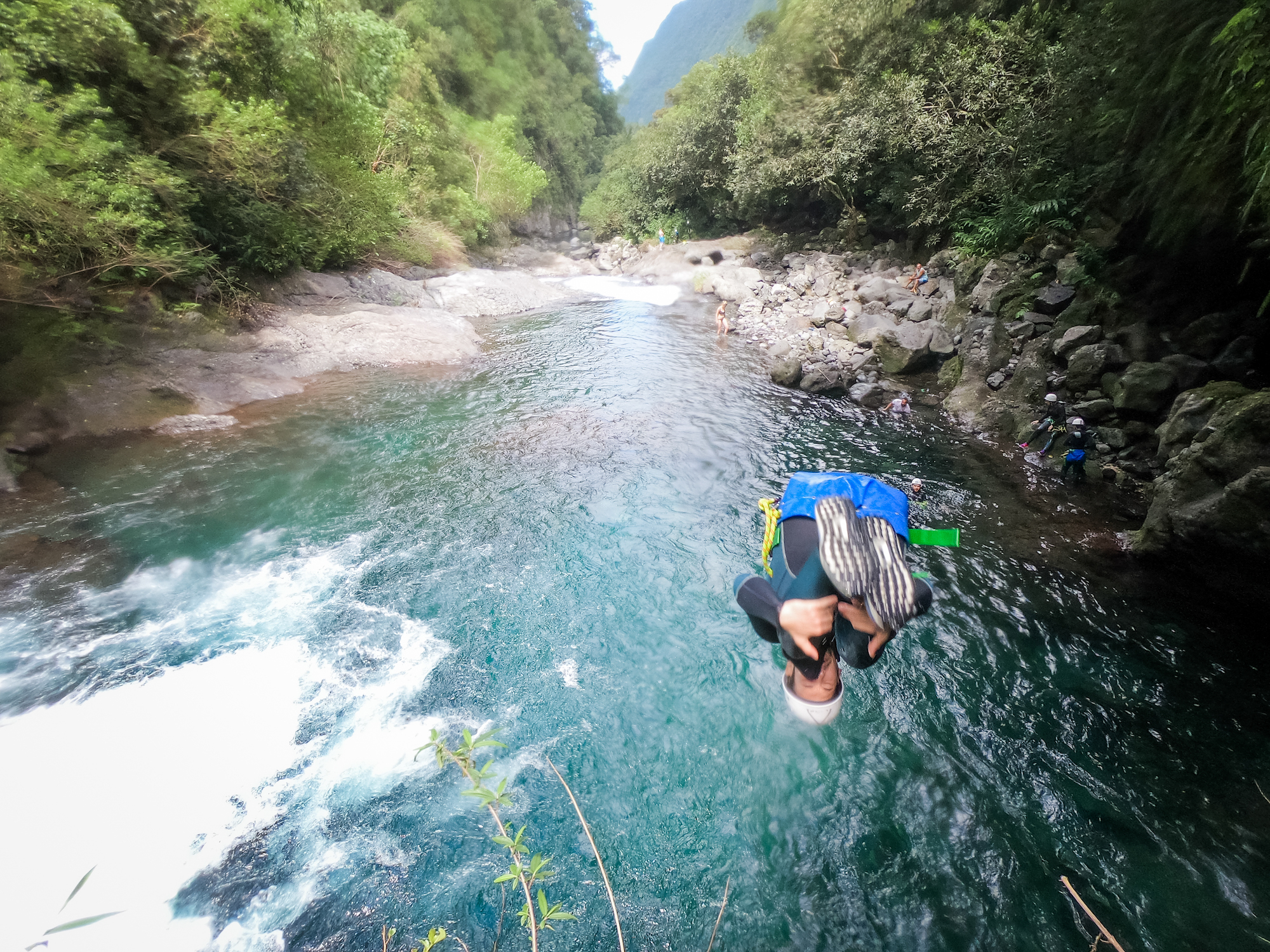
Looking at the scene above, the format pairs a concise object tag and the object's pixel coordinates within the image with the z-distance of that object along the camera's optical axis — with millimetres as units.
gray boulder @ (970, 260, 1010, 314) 11219
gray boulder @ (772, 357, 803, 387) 11711
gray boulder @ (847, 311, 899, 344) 13078
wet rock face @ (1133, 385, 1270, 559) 4633
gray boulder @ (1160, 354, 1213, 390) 6902
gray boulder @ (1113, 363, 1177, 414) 7133
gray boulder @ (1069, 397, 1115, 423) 7793
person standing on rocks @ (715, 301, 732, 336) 16578
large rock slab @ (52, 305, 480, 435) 7812
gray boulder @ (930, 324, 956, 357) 11750
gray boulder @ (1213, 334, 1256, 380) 6418
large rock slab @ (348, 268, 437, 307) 14406
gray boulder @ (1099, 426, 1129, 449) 7453
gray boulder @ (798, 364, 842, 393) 11320
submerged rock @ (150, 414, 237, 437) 7938
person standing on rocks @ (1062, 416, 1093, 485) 7168
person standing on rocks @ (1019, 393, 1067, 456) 7934
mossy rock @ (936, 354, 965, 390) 10953
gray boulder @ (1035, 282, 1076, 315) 9523
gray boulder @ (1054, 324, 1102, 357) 8500
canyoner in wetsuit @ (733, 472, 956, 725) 2068
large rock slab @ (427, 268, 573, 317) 17781
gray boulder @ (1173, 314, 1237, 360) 6797
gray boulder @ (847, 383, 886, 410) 10719
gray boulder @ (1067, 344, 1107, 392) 8125
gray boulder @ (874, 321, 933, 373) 11766
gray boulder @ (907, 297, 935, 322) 13242
